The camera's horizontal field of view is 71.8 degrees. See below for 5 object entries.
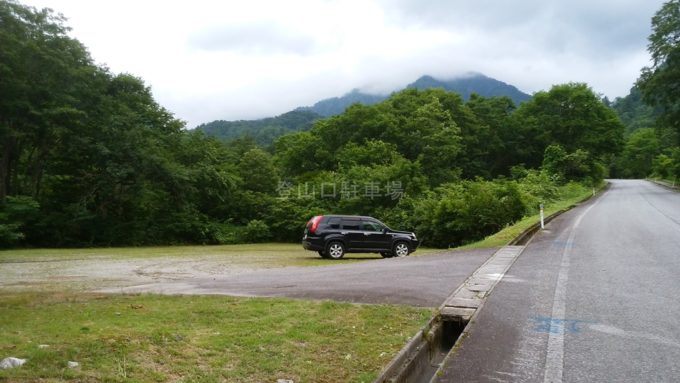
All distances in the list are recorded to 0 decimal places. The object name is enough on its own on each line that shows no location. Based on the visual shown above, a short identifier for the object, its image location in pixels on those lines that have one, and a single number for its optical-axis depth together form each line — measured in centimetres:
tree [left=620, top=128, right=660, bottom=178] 8175
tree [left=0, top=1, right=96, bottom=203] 2512
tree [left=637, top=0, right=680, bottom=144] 3909
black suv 1841
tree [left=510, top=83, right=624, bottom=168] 5620
